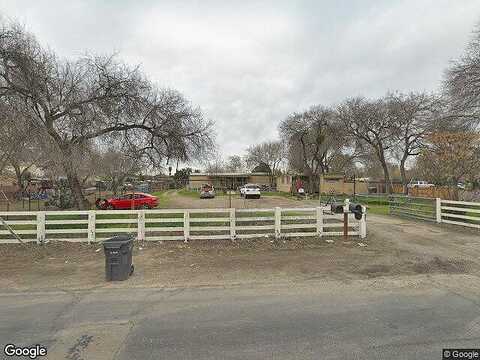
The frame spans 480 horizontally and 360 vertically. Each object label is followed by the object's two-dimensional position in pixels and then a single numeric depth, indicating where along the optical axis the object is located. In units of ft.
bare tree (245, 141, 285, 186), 236.02
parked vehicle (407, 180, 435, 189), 170.43
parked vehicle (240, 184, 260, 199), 127.79
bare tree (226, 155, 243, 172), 312.42
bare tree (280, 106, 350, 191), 141.59
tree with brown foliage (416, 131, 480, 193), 66.13
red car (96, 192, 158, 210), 81.11
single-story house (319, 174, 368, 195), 138.21
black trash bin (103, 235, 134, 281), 23.04
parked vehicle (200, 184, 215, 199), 134.41
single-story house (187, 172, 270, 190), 207.62
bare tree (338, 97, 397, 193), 123.65
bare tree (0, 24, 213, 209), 50.47
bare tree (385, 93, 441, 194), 116.10
